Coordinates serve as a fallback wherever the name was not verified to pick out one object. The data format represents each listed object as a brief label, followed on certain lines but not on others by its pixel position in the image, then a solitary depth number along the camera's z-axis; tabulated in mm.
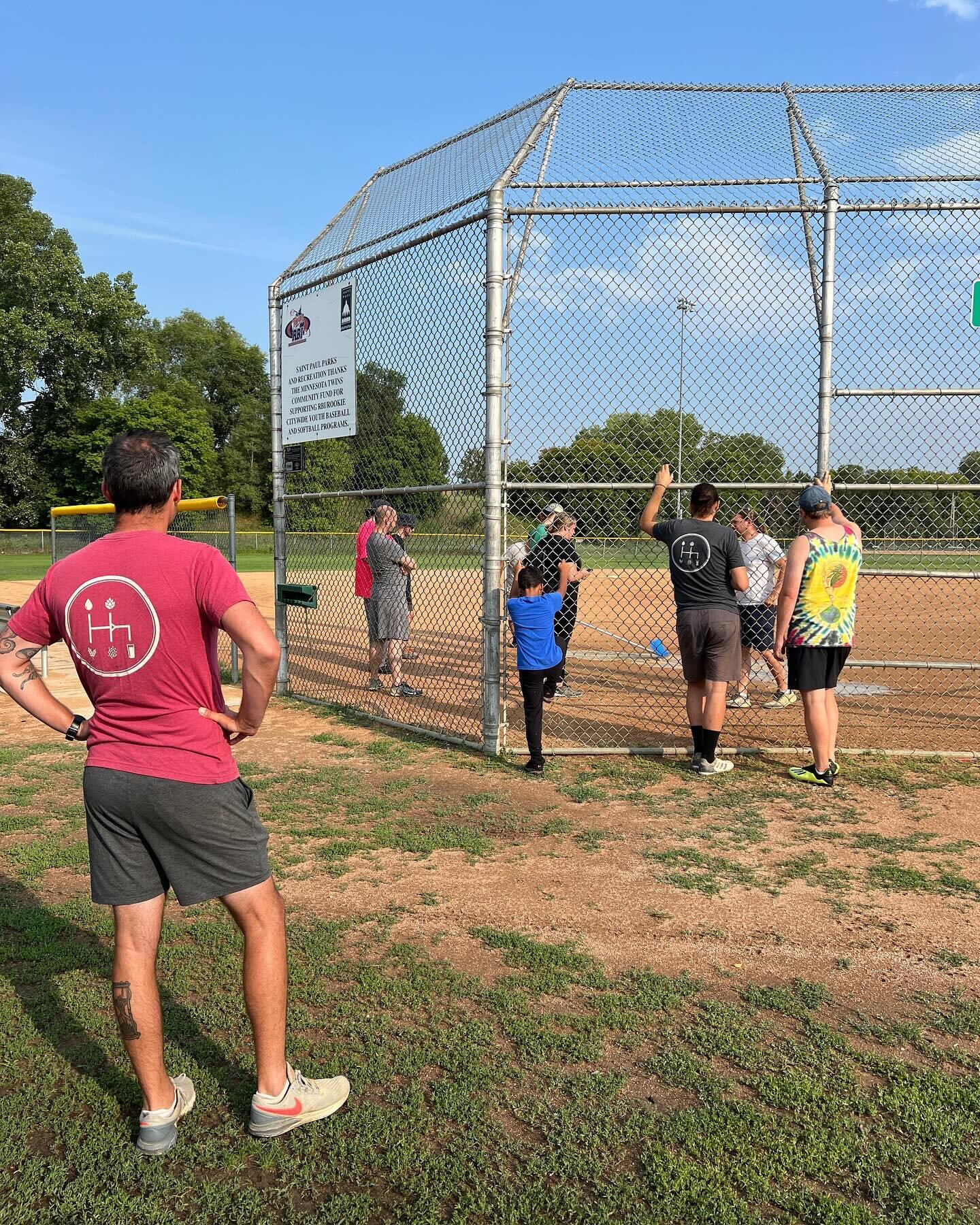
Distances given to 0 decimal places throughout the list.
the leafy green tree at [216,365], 70938
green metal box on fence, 8359
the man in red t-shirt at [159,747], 2510
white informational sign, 7992
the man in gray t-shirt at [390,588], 9188
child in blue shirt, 6398
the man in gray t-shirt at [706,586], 6156
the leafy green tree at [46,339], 47062
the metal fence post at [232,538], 9039
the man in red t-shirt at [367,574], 9391
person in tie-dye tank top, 5887
